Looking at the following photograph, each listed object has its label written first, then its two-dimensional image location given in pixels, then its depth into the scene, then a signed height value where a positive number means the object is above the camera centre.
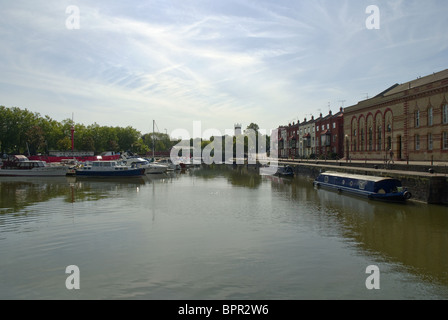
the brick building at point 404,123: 41.55 +5.22
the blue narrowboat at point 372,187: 29.53 -2.98
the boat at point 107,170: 58.09 -2.09
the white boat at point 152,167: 66.94 -1.87
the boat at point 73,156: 85.94 +0.42
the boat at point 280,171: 63.70 -2.90
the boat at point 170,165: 77.49 -1.64
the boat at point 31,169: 61.88 -1.97
